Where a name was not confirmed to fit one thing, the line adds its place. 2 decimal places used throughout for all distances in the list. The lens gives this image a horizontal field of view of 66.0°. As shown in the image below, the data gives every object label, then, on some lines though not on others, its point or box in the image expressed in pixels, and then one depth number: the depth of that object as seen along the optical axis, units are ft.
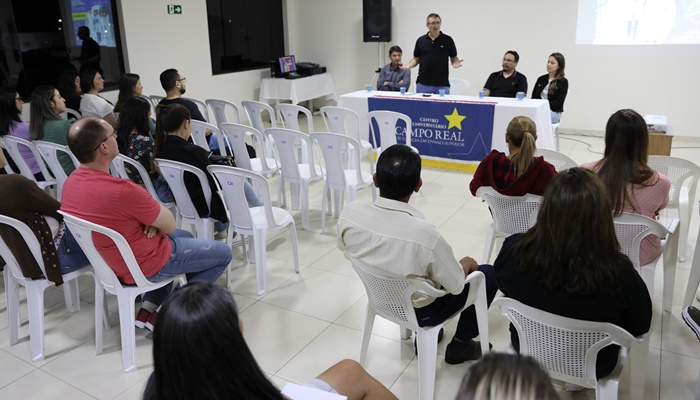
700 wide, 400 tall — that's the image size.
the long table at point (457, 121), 17.31
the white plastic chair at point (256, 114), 17.01
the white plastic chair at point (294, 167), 13.05
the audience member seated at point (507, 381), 2.58
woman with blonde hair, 9.29
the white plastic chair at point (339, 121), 16.22
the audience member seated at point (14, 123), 13.34
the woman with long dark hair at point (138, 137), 11.69
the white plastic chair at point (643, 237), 7.99
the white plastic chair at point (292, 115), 16.41
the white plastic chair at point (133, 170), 11.17
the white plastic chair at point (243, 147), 13.46
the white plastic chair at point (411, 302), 6.70
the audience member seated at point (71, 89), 17.65
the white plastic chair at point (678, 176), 10.30
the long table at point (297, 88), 27.48
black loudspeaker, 26.48
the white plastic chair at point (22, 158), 12.91
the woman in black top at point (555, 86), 18.92
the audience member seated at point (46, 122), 13.20
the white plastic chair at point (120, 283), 7.81
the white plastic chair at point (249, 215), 9.98
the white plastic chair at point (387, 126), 15.79
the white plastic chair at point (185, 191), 10.34
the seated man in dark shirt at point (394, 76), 22.16
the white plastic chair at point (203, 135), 14.12
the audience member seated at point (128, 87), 15.87
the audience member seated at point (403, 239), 6.45
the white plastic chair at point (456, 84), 22.84
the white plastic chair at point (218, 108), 18.73
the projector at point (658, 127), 15.40
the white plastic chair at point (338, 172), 12.87
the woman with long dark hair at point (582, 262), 5.51
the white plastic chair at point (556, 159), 10.83
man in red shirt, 7.80
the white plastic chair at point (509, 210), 9.50
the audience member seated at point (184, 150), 10.47
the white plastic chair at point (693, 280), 9.02
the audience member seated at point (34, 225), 8.20
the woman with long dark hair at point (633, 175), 8.40
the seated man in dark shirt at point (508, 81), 19.56
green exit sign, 23.56
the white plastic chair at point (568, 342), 5.64
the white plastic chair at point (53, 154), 12.04
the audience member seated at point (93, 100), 16.87
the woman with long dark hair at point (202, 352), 3.17
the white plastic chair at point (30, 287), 8.30
